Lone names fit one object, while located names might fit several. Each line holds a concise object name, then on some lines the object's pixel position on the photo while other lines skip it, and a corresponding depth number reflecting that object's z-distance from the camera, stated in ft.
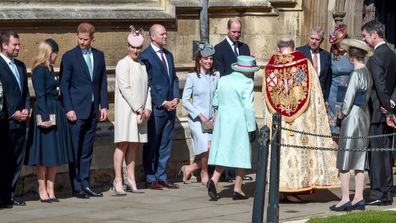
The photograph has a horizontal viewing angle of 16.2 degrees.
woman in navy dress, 46.80
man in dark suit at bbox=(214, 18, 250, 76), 54.13
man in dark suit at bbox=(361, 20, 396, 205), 46.93
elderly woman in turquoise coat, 47.32
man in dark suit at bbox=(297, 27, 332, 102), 52.90
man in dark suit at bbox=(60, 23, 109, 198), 48.55
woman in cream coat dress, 49.49
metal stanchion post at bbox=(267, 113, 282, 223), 39.29
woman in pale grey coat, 45.62
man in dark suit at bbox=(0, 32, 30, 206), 45.88
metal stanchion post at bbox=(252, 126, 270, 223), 37.91
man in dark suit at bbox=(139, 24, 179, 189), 51.42
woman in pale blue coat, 51.66
